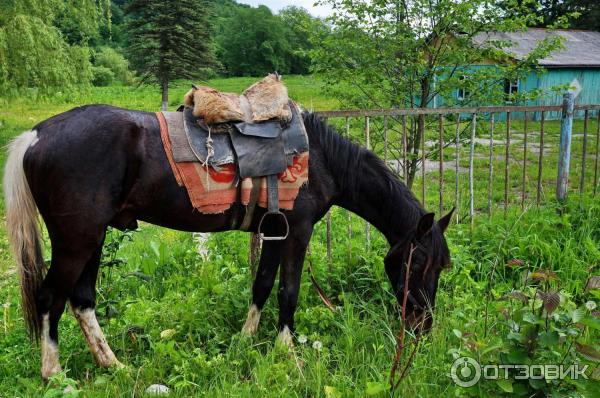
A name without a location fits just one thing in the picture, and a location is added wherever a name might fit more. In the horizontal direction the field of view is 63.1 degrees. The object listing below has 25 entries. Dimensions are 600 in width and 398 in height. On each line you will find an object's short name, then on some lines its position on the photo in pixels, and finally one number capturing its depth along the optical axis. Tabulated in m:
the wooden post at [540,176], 5.26
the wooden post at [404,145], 4.52
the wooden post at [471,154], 4.90
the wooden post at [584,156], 5.47
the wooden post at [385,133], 4.50
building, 20.22
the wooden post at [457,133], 4.83
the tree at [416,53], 4.93
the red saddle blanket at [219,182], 3.00
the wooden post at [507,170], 5.03
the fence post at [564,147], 5.46
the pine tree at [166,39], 19.89
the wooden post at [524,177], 5.23
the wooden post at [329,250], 4.26
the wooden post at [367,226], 4.48
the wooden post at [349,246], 4.32
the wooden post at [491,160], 5.03
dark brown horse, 2.79
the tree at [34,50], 12.00
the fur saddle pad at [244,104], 3.12
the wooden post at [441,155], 4.64
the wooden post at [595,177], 5.66
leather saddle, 3.06
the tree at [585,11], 31.66
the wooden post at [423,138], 4.56
